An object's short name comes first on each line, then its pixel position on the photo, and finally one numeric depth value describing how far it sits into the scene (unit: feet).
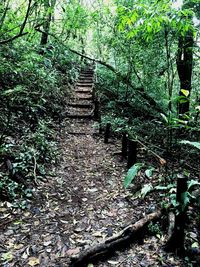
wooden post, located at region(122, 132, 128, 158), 20.37
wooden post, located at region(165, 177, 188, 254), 9.60
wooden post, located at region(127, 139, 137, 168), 17.46
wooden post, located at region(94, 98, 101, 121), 31.40
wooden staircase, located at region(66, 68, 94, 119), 32.27
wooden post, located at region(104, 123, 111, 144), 24.18
